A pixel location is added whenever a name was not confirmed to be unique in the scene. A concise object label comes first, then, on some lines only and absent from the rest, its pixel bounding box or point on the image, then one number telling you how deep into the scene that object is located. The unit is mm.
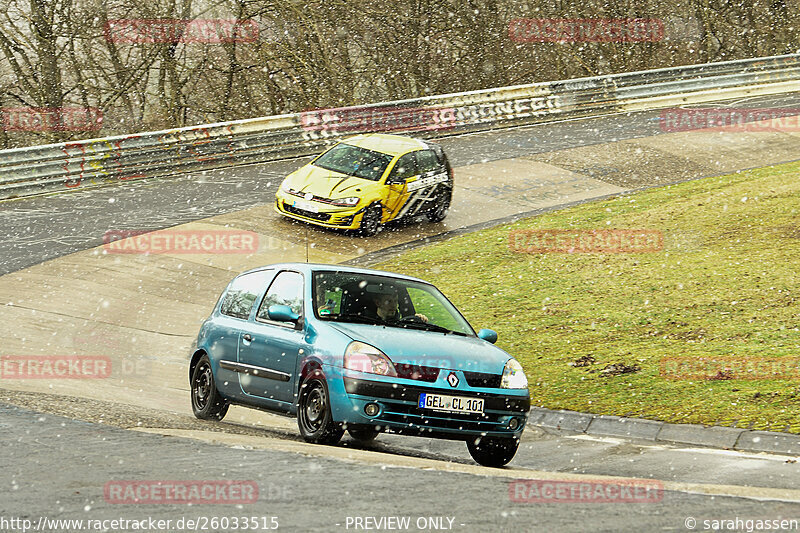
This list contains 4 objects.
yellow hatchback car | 38906
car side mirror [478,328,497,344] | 18672
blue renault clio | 16281
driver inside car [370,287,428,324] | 18156
